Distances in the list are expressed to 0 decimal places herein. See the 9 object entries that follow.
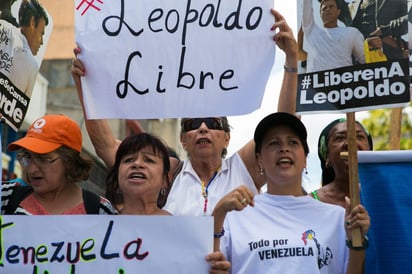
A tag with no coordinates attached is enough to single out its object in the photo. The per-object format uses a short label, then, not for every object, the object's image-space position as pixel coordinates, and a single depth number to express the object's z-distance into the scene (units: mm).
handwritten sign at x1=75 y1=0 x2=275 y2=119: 3902
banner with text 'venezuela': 3510
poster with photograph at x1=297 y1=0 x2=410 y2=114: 3594
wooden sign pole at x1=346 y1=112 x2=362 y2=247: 3416
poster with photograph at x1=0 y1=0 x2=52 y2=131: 4098
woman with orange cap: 3881
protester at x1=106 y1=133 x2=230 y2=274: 3729
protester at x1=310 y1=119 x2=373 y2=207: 4223
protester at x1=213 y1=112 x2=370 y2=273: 3408
